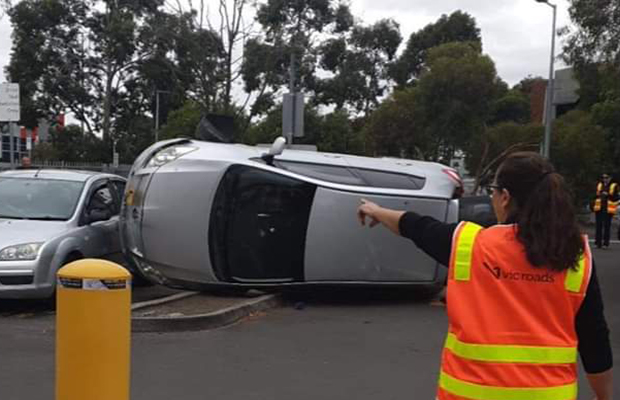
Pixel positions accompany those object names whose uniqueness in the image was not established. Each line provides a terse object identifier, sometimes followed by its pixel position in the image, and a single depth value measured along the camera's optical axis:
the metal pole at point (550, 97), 26.41
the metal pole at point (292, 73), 23.59
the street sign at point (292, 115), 14.56
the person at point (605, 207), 18.03
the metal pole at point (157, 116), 43.72
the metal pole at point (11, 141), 14.34
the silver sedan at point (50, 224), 8.52
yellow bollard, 3.76
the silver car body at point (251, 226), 8.98
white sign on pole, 13.75
